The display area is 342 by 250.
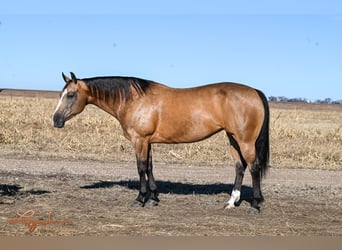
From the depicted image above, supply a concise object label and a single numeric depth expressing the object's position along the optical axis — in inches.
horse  609.1
